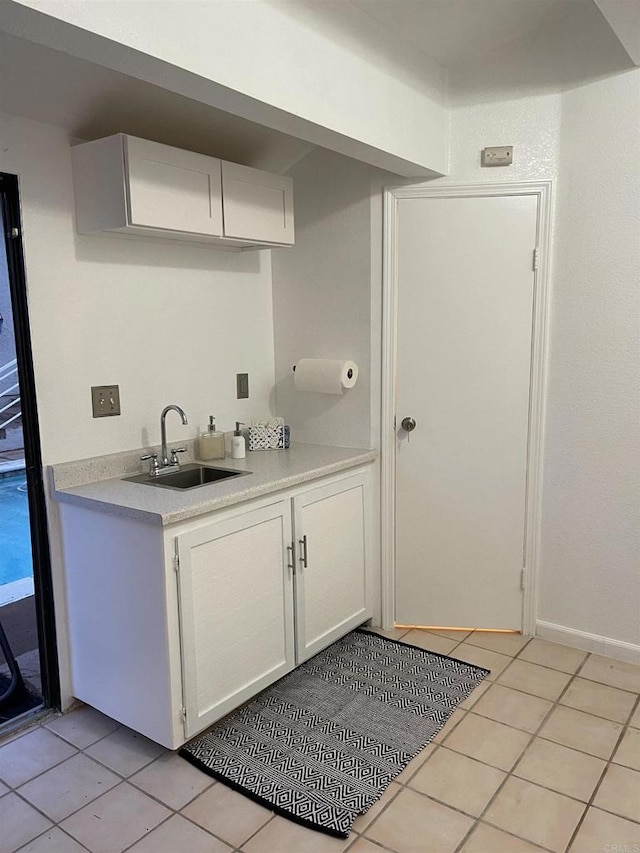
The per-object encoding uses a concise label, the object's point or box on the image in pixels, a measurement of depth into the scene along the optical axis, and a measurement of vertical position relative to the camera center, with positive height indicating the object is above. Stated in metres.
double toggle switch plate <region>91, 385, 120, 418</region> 2.43 -0.28
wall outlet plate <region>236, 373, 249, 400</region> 3.06 -0.29
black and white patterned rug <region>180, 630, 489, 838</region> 2.01 -1.40
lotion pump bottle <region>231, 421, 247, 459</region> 2.83 -0.52
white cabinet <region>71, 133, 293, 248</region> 2.18 +0.46
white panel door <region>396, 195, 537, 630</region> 2.77 -0.36
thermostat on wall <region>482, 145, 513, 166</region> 2.71 +0.67
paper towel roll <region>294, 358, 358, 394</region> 2.90 -0.23
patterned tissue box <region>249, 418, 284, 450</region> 3.00 -0.50
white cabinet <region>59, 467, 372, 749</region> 2.09 -0.96
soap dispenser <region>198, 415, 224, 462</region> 2.79 -0.50
